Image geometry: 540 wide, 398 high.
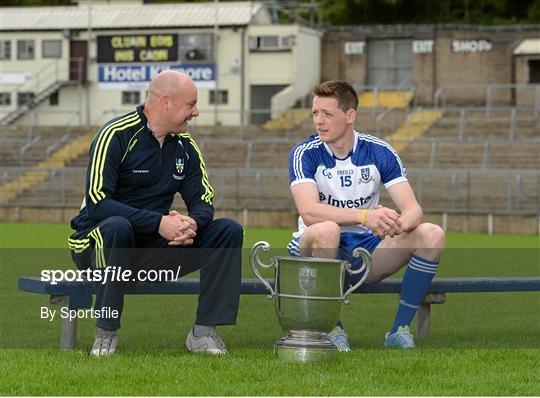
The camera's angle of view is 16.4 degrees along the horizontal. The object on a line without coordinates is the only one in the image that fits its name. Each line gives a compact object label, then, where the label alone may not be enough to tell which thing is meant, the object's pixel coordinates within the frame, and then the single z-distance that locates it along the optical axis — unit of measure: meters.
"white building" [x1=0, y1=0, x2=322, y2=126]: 69.53
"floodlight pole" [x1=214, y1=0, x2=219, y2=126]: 66.13
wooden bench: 9.88
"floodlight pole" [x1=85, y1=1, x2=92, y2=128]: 72.72
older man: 9.68
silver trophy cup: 9.37
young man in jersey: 10.36
